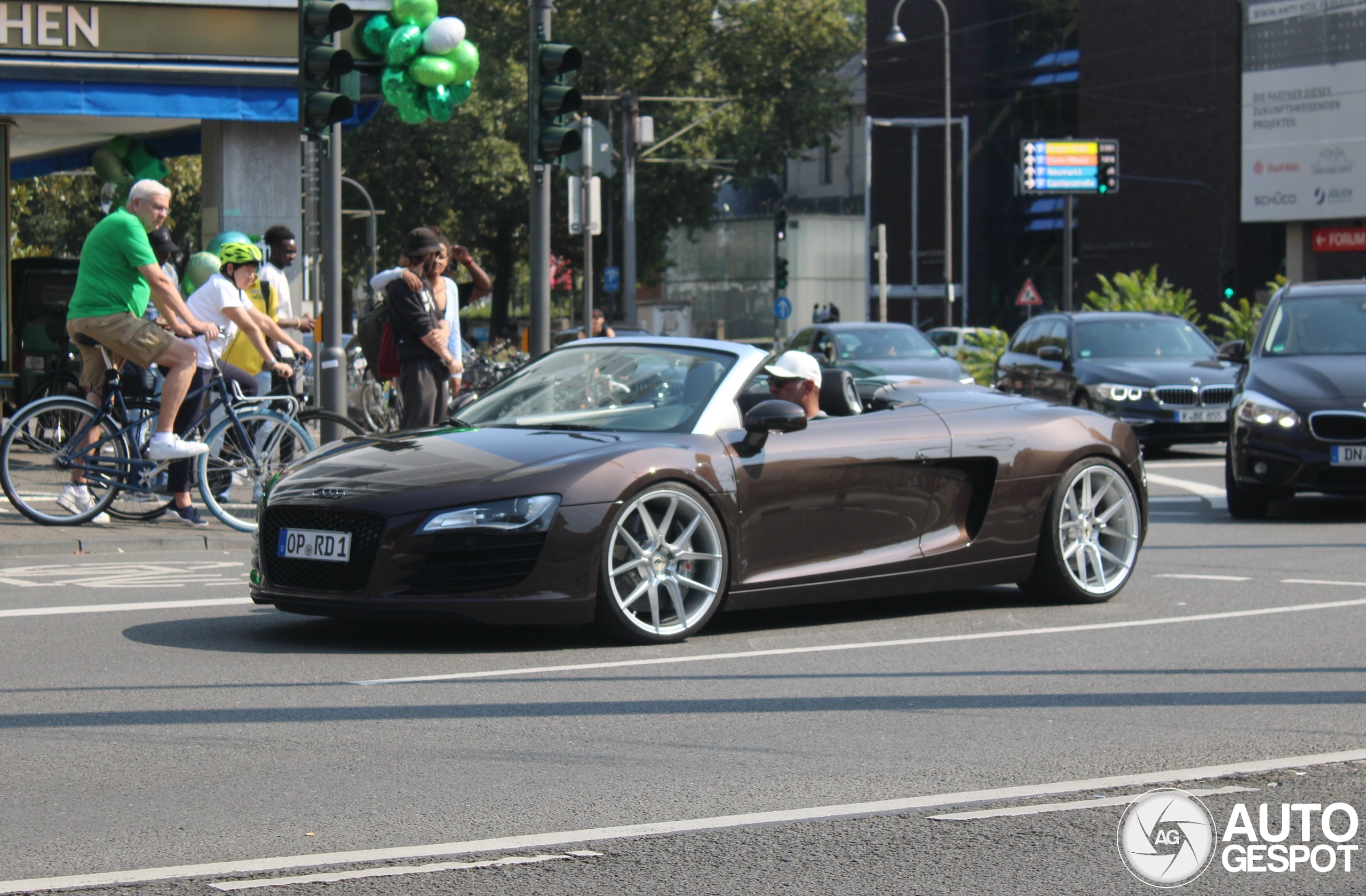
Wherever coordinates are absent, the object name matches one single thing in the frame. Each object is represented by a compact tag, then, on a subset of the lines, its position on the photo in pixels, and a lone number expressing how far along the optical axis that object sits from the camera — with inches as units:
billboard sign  1929.1
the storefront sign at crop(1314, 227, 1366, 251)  1971.0
